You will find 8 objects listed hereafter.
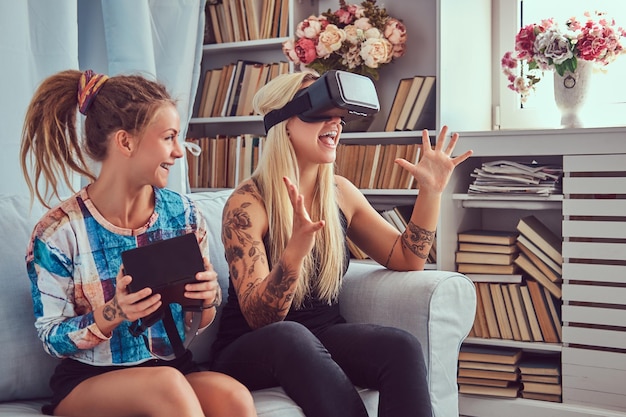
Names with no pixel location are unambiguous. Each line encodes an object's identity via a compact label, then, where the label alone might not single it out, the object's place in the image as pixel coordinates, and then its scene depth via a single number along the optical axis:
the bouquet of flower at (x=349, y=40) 2.72
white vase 2.57
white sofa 1.48
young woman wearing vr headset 1.46
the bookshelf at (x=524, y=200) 2.38
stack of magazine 2.49
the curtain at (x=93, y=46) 2.12
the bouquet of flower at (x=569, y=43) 2.47
